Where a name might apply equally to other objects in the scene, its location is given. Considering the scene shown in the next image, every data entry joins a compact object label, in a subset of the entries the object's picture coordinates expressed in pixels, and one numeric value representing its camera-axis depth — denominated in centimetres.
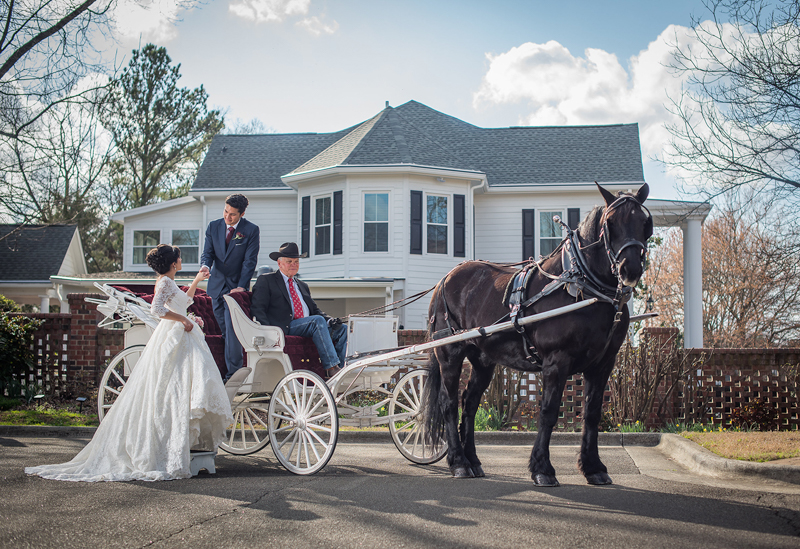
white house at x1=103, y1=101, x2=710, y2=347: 1927
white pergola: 1955
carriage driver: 734
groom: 791
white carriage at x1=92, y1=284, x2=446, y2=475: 659
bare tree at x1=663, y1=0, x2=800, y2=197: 1037
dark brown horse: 564
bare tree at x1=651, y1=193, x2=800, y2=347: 2600
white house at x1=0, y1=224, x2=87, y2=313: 2777
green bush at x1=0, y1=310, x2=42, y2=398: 1177
